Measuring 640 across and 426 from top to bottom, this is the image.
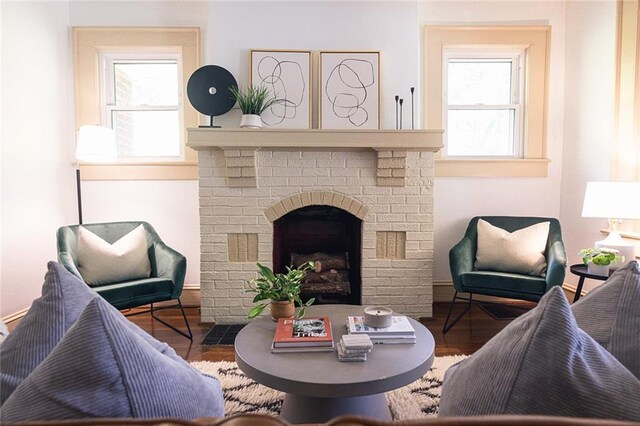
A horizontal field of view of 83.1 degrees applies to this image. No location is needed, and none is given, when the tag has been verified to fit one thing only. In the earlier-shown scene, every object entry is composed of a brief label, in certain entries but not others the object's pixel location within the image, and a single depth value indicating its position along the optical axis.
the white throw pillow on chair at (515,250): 2.75
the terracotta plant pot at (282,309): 1.78
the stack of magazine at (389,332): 1.55
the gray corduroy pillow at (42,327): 0.67
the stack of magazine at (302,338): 1.47
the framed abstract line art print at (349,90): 3.04
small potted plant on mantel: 2.86
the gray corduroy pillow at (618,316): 0.69
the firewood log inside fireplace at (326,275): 3.04
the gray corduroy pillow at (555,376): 0.54
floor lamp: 2.78
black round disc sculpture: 2.97
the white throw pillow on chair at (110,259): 2.53
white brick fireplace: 2.90
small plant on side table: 2.24
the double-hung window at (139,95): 3.24
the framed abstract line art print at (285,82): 3.04
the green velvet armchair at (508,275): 2.47
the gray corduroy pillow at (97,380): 0.52
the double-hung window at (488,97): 3.26
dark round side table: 2.23
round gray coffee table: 1.22
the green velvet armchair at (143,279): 2.38
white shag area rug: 1.68
